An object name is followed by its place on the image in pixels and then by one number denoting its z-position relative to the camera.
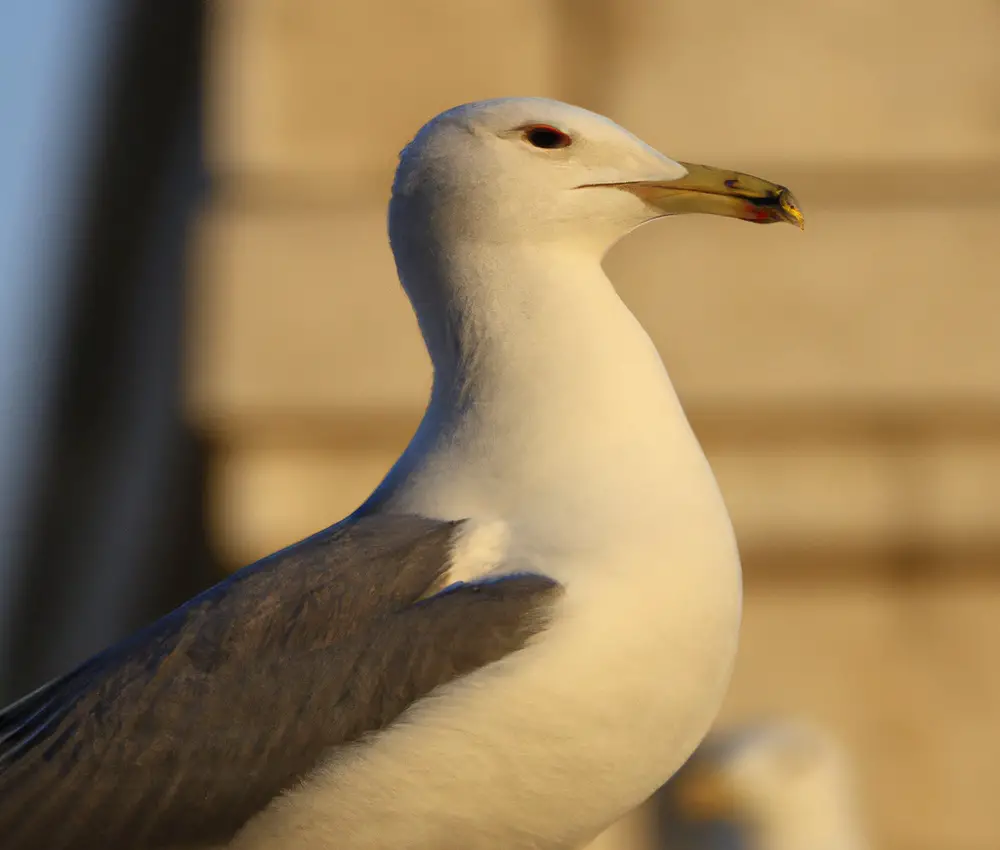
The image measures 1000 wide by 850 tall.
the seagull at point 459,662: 5.56
